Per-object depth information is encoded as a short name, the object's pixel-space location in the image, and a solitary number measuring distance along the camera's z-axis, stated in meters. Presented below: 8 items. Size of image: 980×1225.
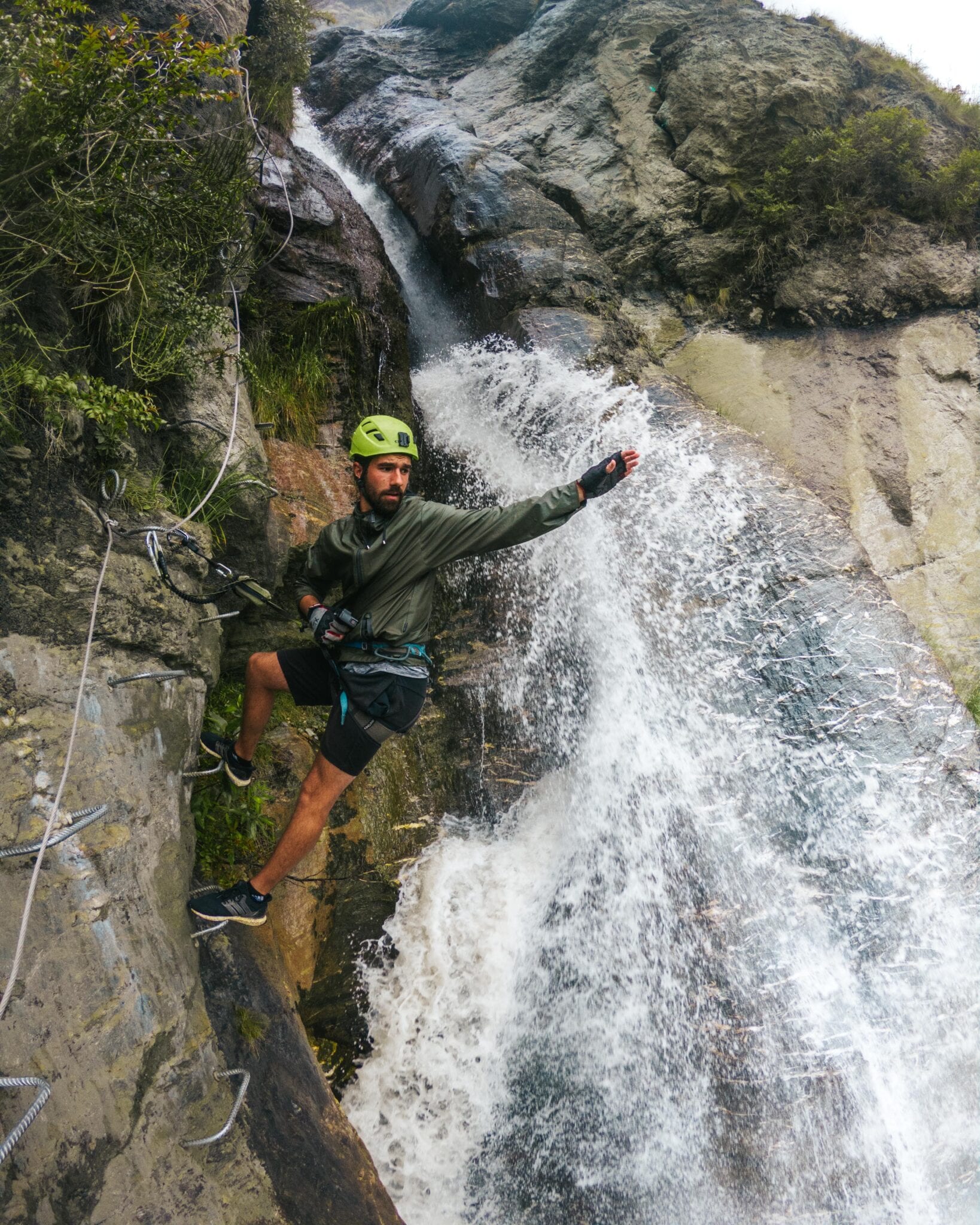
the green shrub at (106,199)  3.44
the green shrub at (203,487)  4.31
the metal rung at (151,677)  3.35
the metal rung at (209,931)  3.43
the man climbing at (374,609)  3.54
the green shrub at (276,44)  7.93
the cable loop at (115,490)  3.54
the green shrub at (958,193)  7.92
